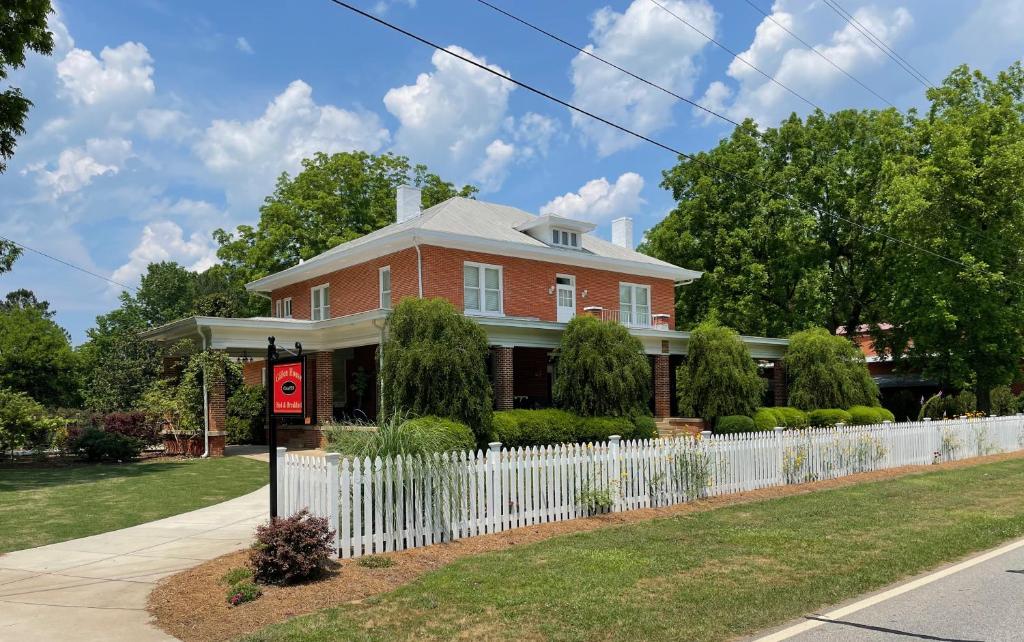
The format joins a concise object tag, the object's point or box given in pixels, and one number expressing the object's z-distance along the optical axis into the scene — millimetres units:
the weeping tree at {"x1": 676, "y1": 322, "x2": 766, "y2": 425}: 26219
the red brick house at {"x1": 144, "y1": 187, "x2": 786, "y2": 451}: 24625
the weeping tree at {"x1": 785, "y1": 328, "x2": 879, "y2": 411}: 29000
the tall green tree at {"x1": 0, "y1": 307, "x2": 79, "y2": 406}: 40438
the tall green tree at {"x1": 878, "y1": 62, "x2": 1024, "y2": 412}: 33031
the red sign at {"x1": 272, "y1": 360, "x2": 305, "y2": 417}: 8680
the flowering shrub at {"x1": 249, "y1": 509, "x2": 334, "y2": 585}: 7523
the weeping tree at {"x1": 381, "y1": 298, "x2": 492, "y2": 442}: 19125
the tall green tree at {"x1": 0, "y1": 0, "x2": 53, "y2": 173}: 18031
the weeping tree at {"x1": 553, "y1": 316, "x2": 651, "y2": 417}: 22750
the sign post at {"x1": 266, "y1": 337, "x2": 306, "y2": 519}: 8664
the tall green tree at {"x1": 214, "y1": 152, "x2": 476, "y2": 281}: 42906
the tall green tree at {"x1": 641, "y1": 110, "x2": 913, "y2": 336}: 39000
